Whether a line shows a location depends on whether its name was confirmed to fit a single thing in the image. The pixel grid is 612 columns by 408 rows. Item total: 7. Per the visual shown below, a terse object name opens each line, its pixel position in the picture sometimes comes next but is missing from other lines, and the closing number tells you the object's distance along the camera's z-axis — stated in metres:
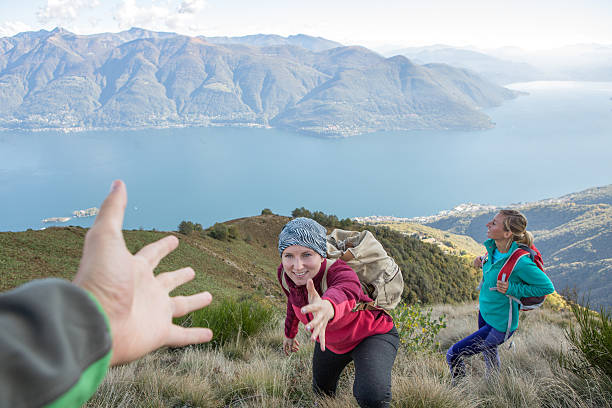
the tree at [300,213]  19.75
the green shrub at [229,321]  3.86
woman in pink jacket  1.86
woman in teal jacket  2.80
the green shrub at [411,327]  3.33
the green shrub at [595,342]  2.21
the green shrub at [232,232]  16.41
